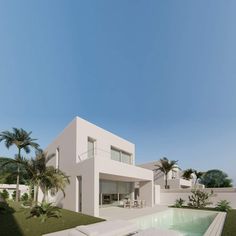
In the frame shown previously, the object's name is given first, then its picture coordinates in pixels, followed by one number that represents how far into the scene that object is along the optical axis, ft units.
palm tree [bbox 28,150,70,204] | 53.57
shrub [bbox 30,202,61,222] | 45.11
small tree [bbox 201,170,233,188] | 175.78
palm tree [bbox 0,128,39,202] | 94.99
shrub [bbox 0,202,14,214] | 53.78
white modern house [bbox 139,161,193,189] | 116.06
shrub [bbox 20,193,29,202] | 105.53
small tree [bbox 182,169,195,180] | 143.95
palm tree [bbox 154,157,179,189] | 115.55
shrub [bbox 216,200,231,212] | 67.01
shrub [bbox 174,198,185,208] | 74.18
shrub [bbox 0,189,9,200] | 103.72
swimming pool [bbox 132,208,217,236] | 43.34
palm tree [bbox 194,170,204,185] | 145.07
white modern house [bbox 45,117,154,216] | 52.08
